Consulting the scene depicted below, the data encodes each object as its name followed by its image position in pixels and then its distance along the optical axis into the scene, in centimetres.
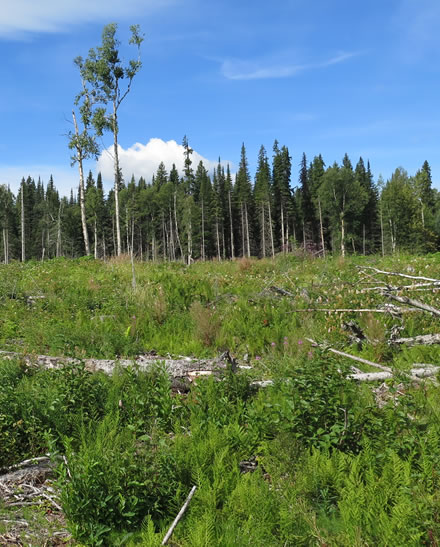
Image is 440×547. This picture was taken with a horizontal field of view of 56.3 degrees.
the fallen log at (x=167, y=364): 525
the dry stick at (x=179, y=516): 256
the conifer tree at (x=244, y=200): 6681
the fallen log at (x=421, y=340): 628
